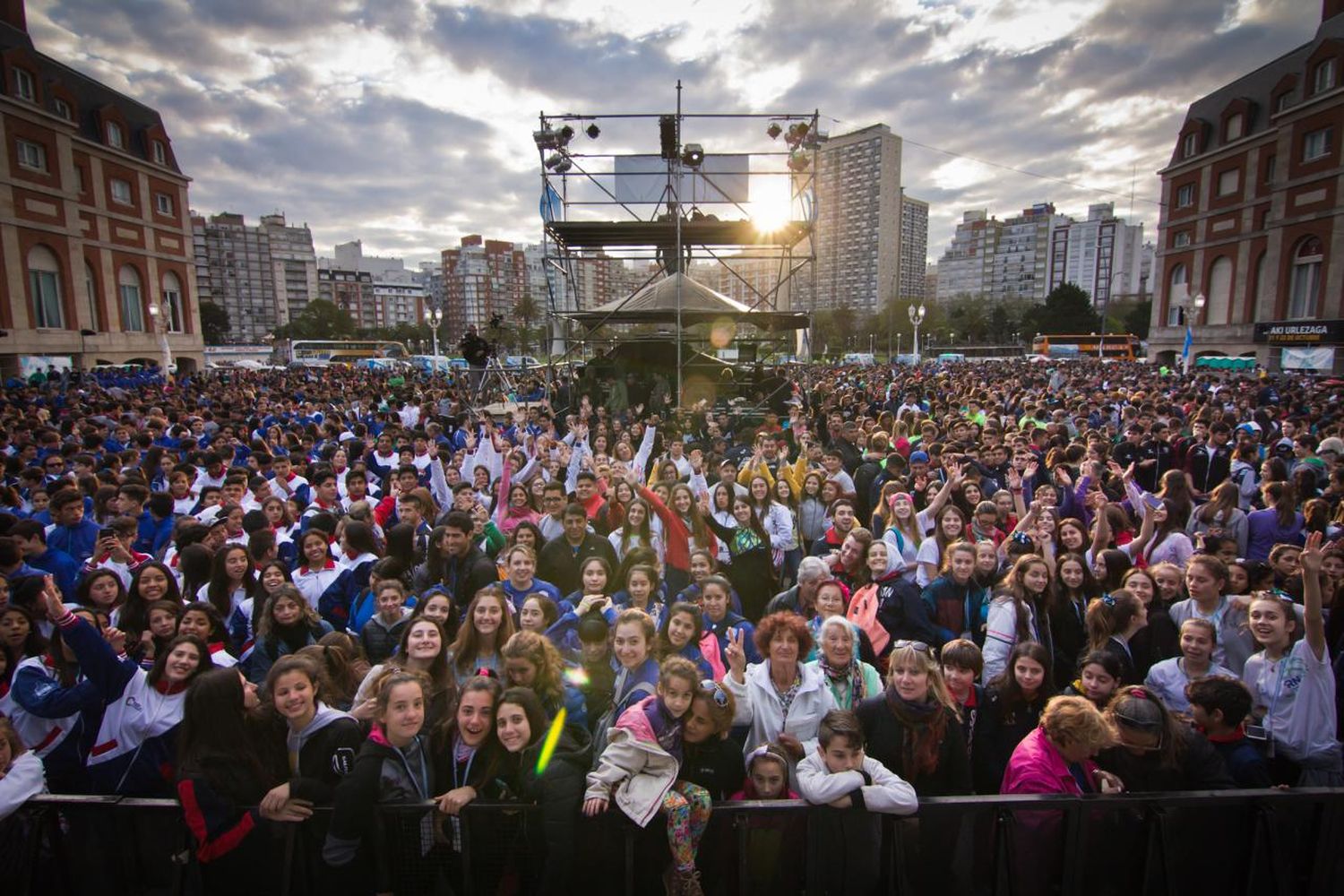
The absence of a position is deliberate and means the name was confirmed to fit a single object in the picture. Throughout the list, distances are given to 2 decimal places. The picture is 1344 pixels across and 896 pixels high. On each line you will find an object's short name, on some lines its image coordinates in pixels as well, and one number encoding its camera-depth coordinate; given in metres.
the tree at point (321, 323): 81.62
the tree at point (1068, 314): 57.44
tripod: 15.37
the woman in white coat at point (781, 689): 2.98
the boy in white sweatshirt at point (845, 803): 2.37
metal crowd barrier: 2.46
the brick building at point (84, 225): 26.12
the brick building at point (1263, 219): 27.81
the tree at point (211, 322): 71.94
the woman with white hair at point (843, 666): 3.07
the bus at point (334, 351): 61.78
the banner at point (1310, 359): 25.41
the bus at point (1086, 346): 50.91
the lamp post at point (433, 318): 26.51
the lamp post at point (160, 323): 23.00
